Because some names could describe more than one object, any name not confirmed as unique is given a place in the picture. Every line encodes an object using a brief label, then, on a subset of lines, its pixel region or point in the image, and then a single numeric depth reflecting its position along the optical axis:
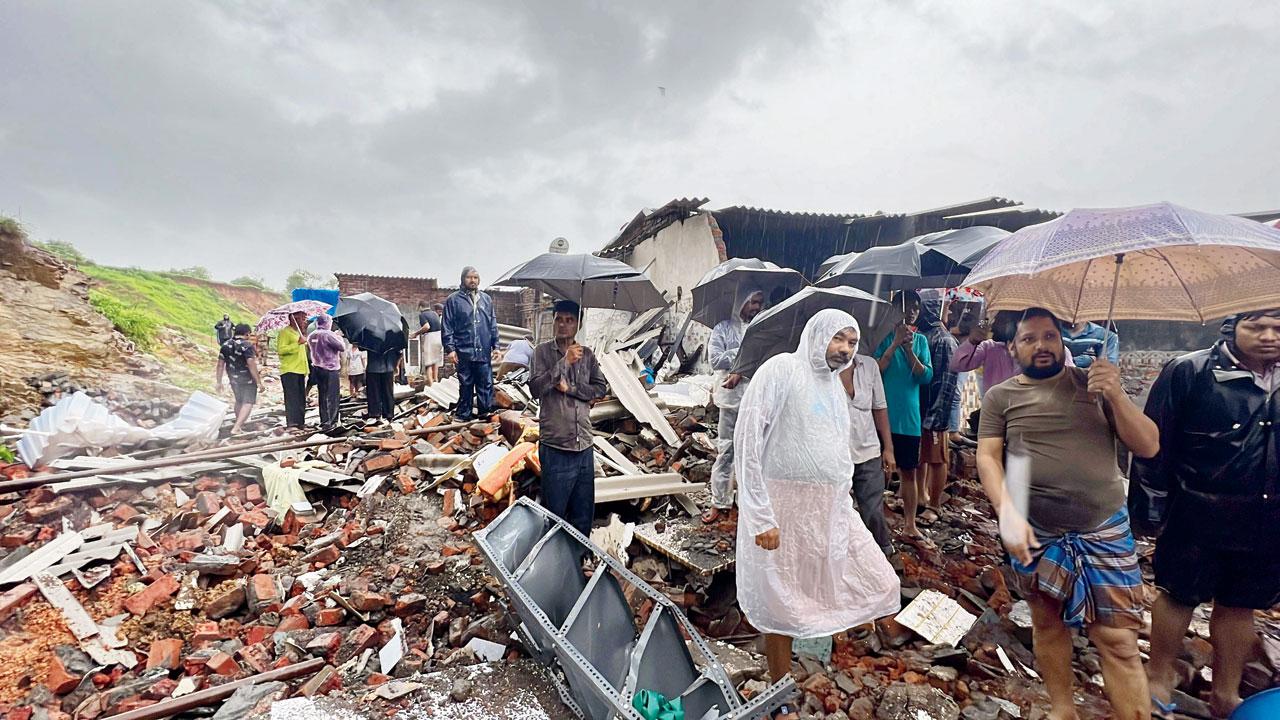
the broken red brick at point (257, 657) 2.96
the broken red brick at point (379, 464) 5.32
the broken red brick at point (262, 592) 3.51
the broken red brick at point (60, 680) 2.83
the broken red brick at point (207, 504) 4.75
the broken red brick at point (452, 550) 4.07
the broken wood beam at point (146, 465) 4.64
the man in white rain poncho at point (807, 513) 2.52
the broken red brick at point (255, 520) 4.59
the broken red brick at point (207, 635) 3.20
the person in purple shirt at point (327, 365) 6.49
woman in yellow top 6.38
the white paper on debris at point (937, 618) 3.03
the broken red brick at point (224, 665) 2.91
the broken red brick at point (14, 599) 3.35
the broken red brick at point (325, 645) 3.06
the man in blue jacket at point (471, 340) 6.02
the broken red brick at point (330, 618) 3.33
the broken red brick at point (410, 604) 3.45
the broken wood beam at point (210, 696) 2.54
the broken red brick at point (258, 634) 3.20
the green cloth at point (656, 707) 2.11
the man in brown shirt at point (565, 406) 3.58
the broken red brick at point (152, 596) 3.46
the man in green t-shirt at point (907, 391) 4.07
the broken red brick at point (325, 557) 4.02
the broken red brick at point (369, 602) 3.40
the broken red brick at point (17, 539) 4.07
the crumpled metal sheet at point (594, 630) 2.20
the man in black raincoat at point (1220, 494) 2.23
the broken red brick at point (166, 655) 3.03
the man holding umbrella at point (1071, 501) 1.97
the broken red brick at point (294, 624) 3.28
